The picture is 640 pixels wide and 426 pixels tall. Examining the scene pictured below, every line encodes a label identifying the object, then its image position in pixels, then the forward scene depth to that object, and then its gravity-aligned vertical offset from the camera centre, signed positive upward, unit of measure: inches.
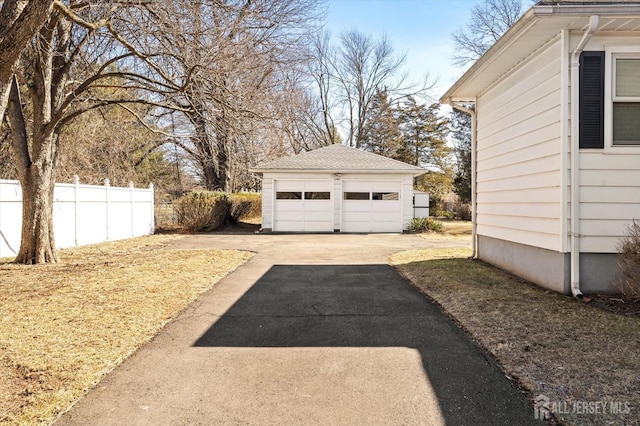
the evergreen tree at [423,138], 1294.3 +231.1
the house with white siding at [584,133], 194.2 +38.1
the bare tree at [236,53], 268.2 +119.0
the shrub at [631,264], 164.9 -26.4
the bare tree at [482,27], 848.3 +409.5
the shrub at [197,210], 636.7 -7.0
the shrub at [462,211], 967.0 -14.5
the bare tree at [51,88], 284.4 +97.5
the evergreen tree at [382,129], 1234.8 +252.1
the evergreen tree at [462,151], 982.4 +164.6
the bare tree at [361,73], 1232.2 +434.2
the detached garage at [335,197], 632.4 +14.5
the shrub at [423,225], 646.5 -33.9
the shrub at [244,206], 738.8 -0.4
